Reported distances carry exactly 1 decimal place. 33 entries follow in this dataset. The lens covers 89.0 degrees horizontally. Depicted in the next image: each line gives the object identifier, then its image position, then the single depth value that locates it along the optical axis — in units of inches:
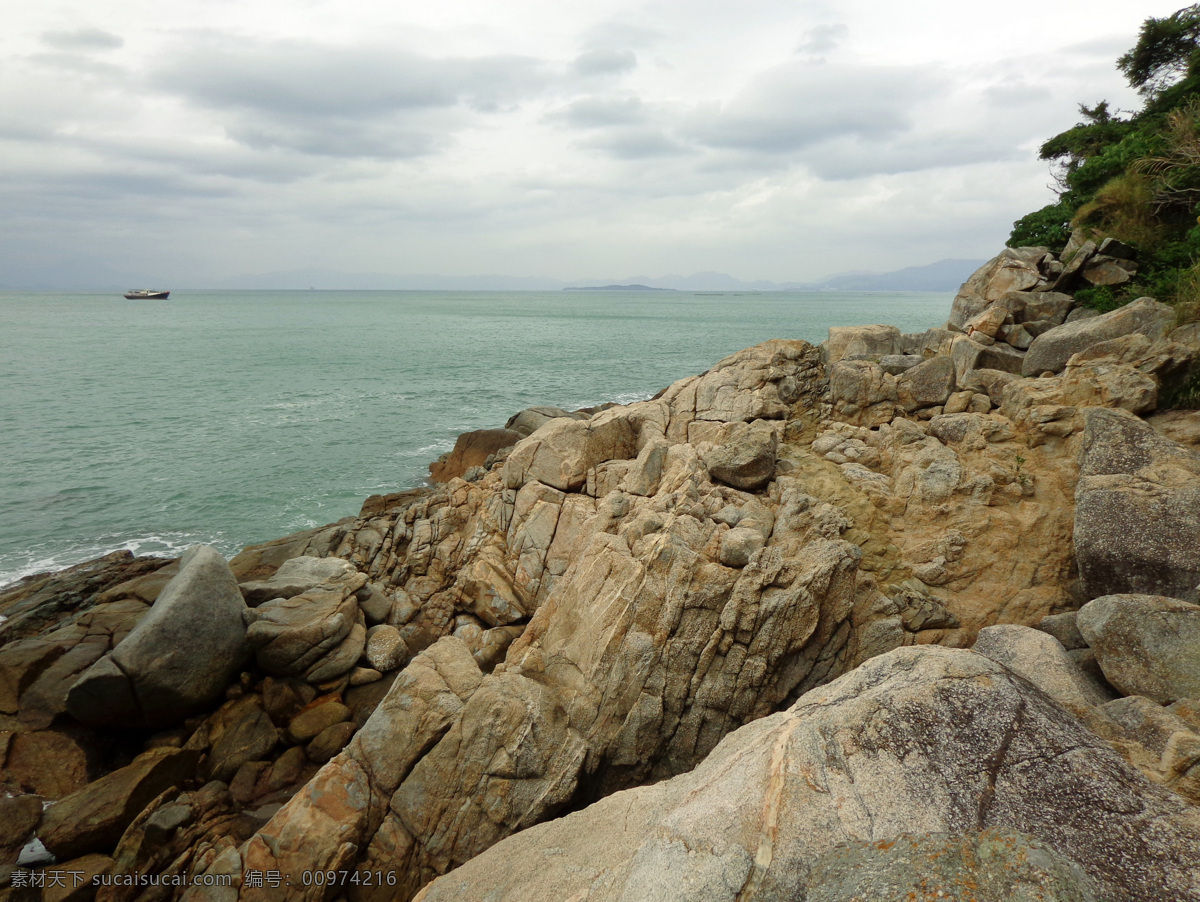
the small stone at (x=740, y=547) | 404.8
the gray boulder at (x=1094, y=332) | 542.3
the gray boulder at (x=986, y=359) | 619.8
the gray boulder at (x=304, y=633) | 555.8
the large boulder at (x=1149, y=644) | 284.4
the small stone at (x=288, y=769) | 481.7
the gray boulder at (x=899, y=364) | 636.1
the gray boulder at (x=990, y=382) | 573.9
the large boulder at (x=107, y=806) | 407.8
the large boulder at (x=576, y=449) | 636.7
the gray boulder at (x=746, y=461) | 489.7
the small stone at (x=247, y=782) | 465.1
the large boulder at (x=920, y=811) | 163.8
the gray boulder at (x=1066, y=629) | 356.0
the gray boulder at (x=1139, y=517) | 358.9
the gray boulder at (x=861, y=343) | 703.1
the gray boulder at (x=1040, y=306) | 738.2
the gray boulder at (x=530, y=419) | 1102.4
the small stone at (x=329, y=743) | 507.2
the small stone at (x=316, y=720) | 519.8
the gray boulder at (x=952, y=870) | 153.6
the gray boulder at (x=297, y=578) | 632.4
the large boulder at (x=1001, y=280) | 852.0
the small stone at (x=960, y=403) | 565.0
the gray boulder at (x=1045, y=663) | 278.8
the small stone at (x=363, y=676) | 571.8
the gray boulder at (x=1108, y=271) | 735.7
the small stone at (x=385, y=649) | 589.6
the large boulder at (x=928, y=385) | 588.1
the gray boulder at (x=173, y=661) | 492.1
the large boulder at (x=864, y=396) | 600.1
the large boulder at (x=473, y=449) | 1052.5
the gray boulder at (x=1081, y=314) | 711.1
